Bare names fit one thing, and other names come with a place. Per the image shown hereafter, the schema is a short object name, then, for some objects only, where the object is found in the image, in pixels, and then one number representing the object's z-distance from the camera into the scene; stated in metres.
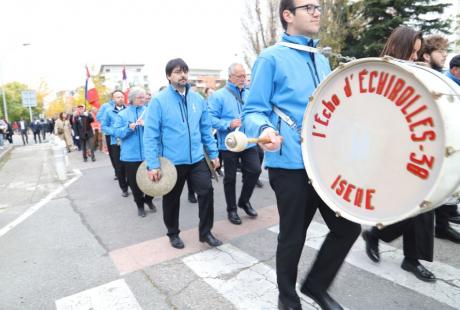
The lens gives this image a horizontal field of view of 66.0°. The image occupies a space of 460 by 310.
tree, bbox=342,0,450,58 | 16.06
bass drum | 1.47
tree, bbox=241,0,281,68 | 24.14
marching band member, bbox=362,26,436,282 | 2.70
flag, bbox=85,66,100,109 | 12.89
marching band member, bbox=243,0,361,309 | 2.12
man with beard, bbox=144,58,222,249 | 3.63
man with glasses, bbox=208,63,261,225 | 4.65
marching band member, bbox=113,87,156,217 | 5.40
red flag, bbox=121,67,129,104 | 16.34
